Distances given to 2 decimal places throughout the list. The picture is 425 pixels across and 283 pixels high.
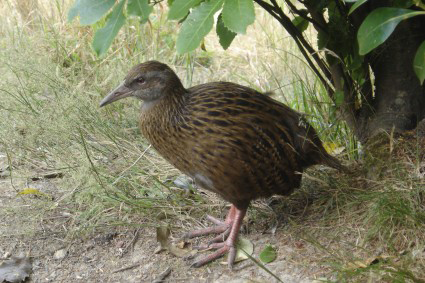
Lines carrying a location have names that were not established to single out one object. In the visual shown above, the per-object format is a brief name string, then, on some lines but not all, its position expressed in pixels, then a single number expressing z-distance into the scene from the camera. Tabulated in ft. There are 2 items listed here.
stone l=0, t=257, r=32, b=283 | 10.61
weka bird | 10.28
